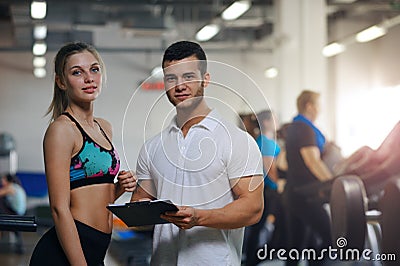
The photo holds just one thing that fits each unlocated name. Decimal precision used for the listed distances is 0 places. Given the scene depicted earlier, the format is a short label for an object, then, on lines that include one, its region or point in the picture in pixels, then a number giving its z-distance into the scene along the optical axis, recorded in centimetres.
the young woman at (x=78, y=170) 230
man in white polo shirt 236
